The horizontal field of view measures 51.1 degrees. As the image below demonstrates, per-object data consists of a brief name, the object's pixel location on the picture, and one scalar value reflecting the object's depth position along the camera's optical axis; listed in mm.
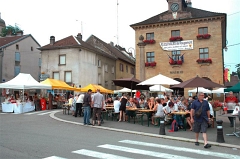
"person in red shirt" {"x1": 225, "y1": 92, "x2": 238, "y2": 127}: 13172
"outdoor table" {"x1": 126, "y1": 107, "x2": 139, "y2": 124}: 13547
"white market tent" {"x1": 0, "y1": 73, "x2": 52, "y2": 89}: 20764
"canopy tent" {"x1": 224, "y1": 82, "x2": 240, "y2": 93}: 11236
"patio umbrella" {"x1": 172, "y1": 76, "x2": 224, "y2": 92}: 12352
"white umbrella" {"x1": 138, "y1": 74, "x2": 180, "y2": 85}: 14862
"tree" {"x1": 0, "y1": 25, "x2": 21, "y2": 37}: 59088
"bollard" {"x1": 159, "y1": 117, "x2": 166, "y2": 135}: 9992
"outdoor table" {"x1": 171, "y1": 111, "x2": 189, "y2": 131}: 10945
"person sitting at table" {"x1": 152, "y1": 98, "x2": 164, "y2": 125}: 11984
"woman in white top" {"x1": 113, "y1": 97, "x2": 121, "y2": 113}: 14439
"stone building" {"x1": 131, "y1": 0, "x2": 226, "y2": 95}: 31781
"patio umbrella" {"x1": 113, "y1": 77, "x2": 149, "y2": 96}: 16450
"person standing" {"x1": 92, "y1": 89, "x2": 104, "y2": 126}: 12539
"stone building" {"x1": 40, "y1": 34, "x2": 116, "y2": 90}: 35688
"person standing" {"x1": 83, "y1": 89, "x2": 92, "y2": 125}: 12679
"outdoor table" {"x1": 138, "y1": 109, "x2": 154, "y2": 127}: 12500
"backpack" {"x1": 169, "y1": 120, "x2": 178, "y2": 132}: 10972
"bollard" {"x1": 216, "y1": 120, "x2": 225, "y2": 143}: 8472
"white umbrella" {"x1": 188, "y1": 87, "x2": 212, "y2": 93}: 25106
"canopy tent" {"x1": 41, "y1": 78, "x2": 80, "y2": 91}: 23672
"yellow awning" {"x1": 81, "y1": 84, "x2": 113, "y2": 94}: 23358
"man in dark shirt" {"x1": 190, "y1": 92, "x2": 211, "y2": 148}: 7991
